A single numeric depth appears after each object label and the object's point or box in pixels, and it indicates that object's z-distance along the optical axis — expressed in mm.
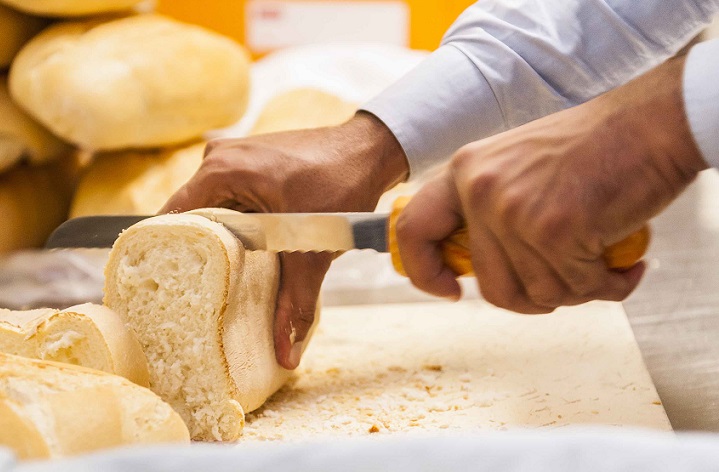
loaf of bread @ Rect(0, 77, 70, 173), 1598
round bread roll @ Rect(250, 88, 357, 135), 1754
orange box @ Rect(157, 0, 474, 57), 2303
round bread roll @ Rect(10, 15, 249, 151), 1504
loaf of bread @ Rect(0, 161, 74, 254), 1661
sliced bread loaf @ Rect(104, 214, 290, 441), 836
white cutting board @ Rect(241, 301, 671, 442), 900
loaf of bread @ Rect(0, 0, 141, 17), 1584
